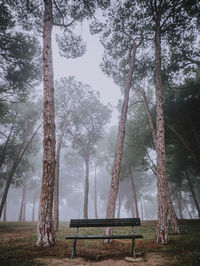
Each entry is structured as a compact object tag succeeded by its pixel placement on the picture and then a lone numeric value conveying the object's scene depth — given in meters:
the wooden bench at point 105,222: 4.70
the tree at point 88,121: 17.70
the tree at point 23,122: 16.39
